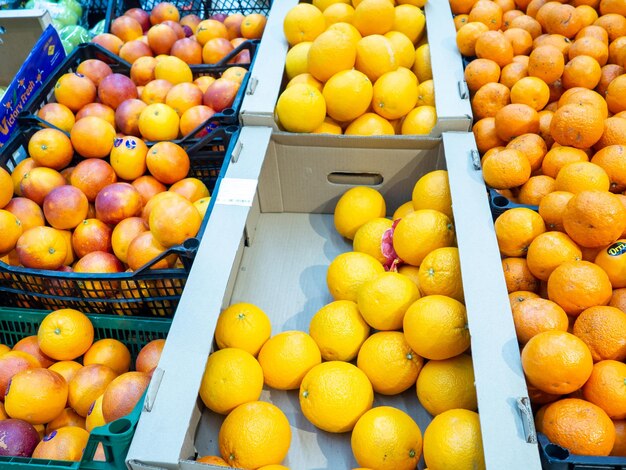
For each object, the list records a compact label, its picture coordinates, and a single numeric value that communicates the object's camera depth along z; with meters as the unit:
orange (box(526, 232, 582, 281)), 1.34
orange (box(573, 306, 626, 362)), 1.17
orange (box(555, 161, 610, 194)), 1.45
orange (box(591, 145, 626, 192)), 1.52
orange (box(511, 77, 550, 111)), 1.83
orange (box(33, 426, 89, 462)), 1.30
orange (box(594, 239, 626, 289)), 1.30
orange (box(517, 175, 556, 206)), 1.59
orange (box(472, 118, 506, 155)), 1.85
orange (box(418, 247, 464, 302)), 1.41
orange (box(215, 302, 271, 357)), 1.49
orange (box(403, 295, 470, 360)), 1.29
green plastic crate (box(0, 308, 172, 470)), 1.71
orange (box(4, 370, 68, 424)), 1.39
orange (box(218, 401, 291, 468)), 1.24
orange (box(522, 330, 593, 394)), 1.08
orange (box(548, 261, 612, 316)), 1.23
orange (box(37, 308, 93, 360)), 1.58
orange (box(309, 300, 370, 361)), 1.49
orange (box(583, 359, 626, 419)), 1.11
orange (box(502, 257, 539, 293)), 1.43
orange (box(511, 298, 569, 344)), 1.21
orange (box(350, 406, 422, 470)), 1.23
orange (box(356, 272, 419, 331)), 1.43
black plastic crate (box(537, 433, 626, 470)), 1.01
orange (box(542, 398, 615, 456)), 1.06
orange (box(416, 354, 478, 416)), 1.31
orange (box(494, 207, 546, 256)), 1.44
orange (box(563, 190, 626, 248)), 1.28
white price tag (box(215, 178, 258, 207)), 1.62
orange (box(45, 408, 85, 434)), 1.48
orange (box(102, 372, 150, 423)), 1.29
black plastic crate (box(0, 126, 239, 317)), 1.59
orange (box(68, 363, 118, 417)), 1.46
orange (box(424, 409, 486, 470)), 1.09
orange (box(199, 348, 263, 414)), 1.35
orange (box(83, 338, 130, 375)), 1.60
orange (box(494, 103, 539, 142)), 1.75
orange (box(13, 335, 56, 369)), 1.61
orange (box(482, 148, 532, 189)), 1.58
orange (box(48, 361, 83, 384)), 1.55
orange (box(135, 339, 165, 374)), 1.52
